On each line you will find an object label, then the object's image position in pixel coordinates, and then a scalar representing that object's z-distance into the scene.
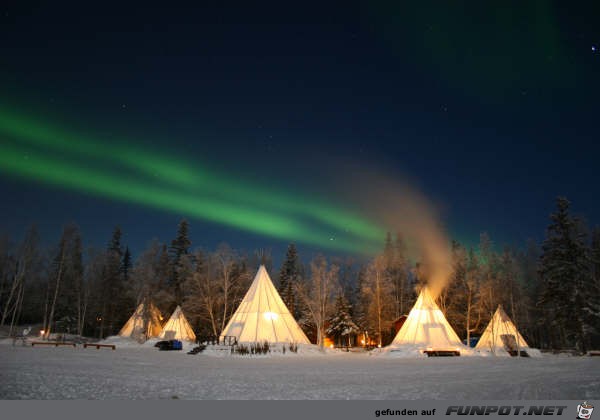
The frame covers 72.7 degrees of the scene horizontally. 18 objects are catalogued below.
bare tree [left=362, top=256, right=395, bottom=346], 42.53
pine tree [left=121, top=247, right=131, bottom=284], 68.38
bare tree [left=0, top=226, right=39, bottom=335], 41.31
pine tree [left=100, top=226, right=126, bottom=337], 50.98
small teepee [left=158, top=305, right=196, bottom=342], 44.19
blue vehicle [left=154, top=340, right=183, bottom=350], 34.62
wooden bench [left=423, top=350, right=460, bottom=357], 29.50
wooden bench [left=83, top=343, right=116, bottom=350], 31.44
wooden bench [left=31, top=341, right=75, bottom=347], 32.24
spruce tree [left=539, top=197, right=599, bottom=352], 32.59
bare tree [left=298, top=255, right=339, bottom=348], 37.31
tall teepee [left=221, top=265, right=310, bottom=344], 32.88
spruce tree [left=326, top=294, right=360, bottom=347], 44.62
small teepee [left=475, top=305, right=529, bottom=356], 34.09
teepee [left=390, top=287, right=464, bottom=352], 32.91
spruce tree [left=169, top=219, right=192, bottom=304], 49.56
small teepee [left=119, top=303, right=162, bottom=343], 42.84
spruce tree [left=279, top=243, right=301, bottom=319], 51.34
